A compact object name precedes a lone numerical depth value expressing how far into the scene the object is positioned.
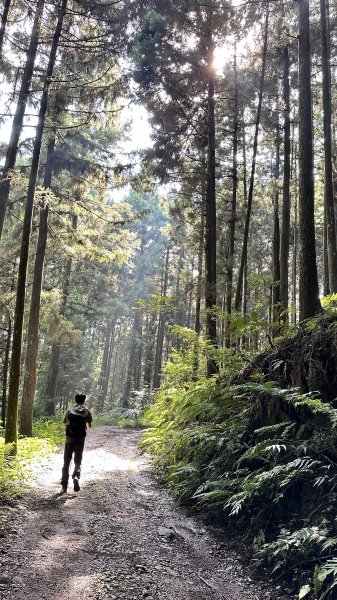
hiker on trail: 7.97
